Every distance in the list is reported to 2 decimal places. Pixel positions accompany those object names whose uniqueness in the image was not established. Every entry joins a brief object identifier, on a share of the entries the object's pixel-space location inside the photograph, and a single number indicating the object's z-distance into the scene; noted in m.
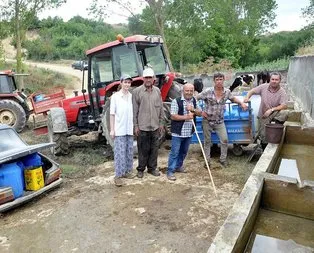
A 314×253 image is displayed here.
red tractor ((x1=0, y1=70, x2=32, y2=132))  7.48
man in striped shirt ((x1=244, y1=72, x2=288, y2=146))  4.47
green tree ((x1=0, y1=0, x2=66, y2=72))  11.76
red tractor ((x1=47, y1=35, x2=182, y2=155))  4.95
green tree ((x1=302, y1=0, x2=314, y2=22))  29.80
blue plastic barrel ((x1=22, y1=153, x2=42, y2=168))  3.82
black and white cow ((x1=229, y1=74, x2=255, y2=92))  8.50
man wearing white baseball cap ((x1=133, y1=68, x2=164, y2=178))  4.04
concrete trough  2.36
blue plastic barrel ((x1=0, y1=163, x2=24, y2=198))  3.44
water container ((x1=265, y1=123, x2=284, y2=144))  4.25
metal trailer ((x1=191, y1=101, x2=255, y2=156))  4.69
